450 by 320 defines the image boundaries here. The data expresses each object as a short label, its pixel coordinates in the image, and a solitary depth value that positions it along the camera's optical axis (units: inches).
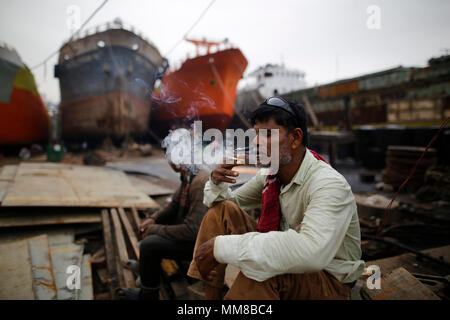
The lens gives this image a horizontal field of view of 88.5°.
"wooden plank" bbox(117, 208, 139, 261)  128.8
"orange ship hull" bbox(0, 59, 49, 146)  453.7
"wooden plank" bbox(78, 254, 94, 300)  100.7
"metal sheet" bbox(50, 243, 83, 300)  96.8
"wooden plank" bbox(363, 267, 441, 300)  59.3
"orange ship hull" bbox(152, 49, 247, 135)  472.1
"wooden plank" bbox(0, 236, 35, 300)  86.7
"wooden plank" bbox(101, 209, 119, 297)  110.1
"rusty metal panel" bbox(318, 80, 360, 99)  582.5
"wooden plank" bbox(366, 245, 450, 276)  88.4
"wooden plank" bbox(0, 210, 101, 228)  135.7
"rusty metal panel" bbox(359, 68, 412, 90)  549.6
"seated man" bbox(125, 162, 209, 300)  86.2
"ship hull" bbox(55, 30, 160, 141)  608.4
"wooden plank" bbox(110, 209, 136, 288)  107.5
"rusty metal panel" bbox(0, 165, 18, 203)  172.4
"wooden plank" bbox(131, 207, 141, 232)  156.7
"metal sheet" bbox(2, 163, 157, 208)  154.5
